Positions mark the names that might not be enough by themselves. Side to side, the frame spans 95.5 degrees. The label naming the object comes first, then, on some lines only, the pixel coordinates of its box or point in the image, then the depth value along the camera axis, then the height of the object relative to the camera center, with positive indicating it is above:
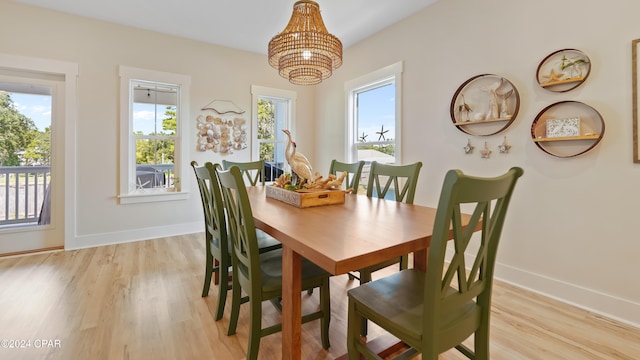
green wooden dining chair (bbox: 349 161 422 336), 1.82 -0.02
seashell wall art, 4.01 +0.74
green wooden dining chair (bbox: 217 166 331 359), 1.33 -0.47
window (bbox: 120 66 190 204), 3.54 +0.61
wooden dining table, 0.96 -0.22
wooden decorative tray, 1.75 -0.10
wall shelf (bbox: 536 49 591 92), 2.04 +0.82
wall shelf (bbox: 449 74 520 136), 2.45 +0.69
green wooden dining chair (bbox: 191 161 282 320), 1.74 -0.35
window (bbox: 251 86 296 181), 4.44 +0.91
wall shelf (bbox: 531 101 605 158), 2.01 +0.38
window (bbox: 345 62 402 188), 3.48 +0.86
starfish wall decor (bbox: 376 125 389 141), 3.73 +0.62
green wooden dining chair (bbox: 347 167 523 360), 0.88 -0.46
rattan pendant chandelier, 1.99 +0.95
